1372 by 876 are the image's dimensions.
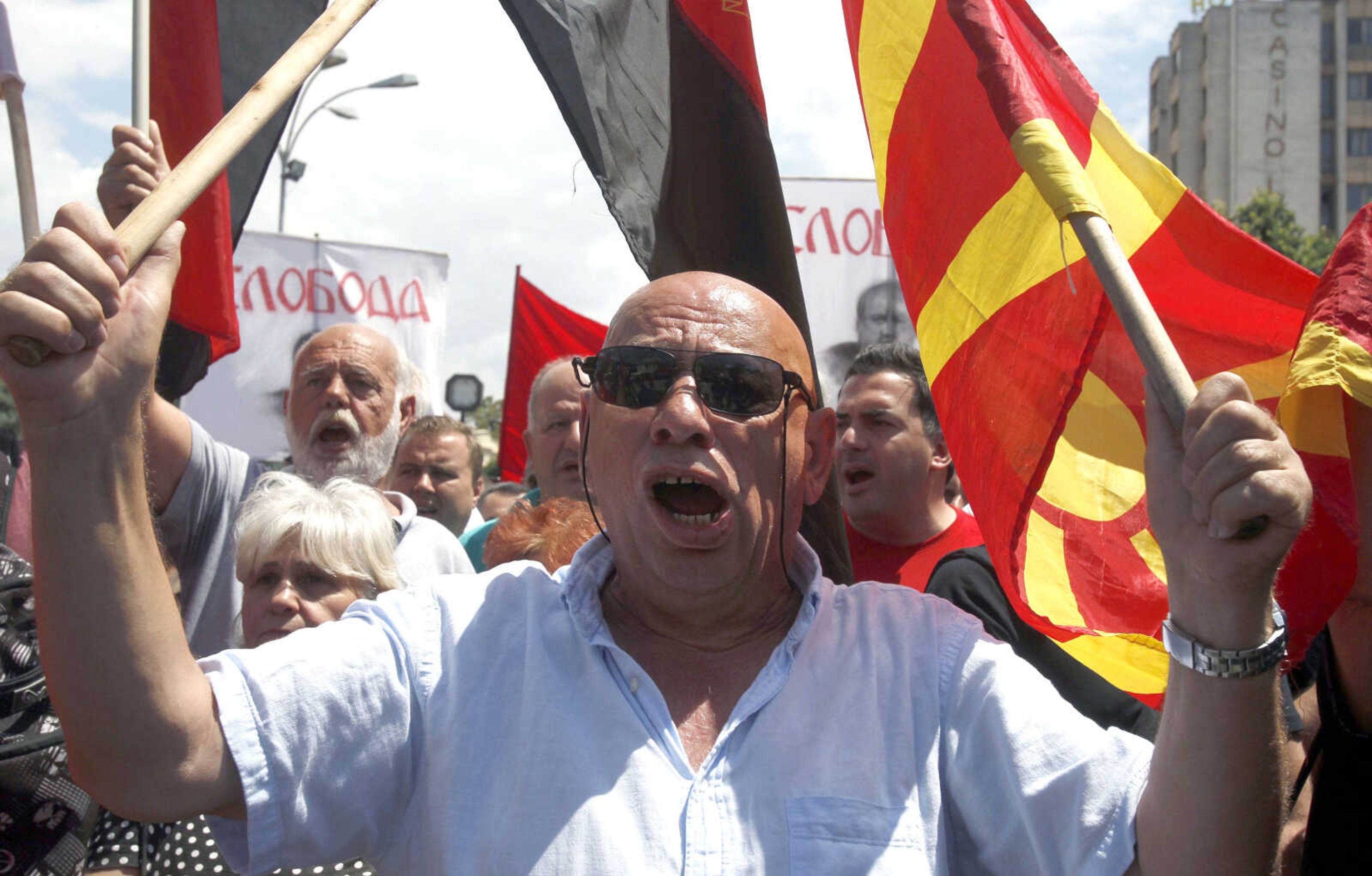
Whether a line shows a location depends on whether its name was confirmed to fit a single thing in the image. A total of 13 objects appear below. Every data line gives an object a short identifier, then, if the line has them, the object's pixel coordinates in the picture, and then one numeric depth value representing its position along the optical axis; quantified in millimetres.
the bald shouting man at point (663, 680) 1314
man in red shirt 3502
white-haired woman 2607
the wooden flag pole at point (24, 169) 2271
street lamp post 13023
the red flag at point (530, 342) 7957
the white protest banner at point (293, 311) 6383
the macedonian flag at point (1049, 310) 2135
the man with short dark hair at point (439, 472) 5012
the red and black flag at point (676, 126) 2482
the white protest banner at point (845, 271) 5555
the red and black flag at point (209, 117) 2951
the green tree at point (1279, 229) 30516
